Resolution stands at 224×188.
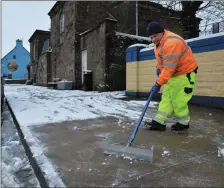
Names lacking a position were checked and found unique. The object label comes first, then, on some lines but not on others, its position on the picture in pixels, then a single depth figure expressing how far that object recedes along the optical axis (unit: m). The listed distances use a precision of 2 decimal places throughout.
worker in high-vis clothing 3.29
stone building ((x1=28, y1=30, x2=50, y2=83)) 27.50
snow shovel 2.42
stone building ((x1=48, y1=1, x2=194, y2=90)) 12.10
